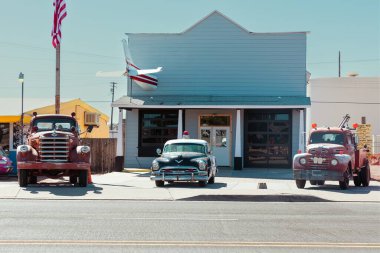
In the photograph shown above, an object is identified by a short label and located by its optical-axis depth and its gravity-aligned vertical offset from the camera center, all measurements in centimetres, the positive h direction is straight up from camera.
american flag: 2665 +460
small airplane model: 3309 +309
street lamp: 3884 +334
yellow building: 4938 +171
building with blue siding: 3425 +245
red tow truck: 2181 -80
